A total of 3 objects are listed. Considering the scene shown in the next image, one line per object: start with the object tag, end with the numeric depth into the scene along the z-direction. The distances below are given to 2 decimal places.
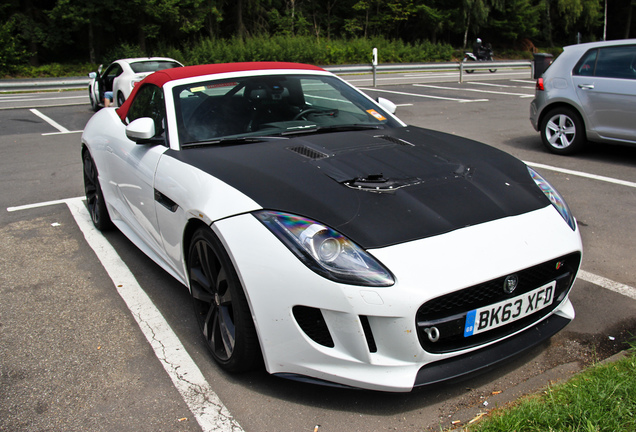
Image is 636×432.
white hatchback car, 12.46
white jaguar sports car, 2.38
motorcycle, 30.06
